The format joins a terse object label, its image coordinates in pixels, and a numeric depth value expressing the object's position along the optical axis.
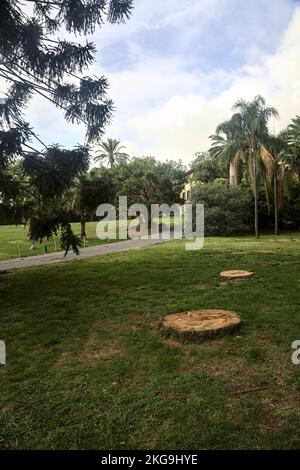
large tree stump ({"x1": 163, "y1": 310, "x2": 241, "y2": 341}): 5.83
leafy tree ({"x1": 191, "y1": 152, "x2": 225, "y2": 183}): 44.84
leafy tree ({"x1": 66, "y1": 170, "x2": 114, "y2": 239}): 10.52
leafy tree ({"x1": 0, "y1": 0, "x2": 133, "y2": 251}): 9.31
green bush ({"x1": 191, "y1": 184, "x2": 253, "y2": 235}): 27.83
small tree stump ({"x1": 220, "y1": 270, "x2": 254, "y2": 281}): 9.81
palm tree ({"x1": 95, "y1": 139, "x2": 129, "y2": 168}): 66.71
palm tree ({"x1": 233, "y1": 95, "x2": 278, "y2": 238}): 25.64
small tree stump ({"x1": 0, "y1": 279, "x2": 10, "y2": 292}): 10.08
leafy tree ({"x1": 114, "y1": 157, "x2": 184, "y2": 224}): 36.28
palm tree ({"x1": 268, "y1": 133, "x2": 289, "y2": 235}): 27.25
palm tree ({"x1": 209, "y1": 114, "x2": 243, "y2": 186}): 26.33
